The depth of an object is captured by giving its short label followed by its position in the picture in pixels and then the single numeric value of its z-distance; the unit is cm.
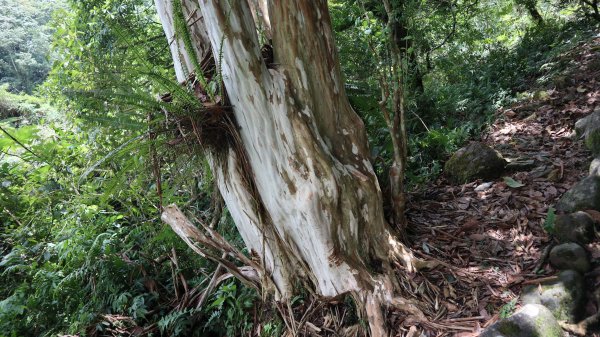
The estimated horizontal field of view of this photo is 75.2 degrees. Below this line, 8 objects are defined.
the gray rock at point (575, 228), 224
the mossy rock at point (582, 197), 243
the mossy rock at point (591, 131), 292
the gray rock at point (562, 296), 198
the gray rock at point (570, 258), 212
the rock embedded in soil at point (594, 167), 262
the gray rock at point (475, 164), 330
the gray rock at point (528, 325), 184
